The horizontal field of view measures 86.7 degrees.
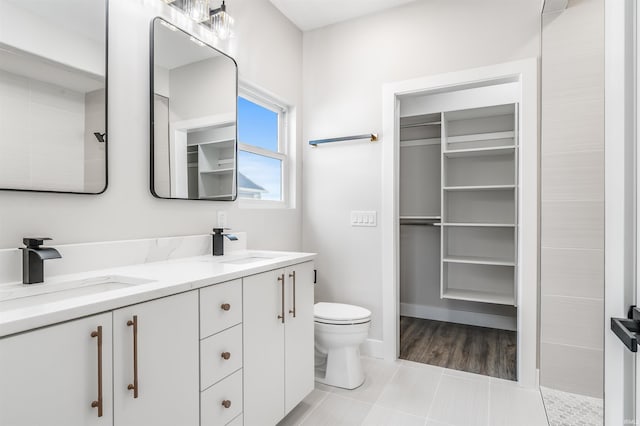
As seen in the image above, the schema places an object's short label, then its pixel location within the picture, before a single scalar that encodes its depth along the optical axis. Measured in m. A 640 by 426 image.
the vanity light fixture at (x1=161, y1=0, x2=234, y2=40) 1.82
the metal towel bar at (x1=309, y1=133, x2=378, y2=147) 2.66
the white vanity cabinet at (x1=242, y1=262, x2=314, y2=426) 1.51
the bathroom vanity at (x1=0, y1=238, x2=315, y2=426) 0.81
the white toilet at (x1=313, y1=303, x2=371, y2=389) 2.19
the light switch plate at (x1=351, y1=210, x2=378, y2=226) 2.71
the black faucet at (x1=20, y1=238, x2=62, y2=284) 1.15
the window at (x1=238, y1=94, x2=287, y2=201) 2.48
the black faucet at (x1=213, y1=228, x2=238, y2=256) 1.96
